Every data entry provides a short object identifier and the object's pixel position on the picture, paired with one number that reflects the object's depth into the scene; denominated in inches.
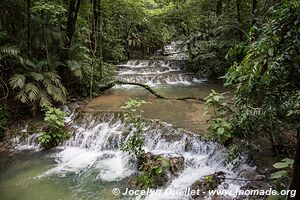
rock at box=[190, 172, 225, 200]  197.9
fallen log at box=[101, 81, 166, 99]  425.4
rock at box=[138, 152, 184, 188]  215.3
